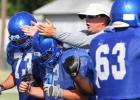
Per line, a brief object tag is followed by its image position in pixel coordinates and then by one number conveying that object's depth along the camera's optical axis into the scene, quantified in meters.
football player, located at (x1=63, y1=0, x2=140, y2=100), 10.11
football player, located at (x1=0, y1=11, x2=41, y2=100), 14.37
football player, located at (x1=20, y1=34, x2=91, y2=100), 11.55
